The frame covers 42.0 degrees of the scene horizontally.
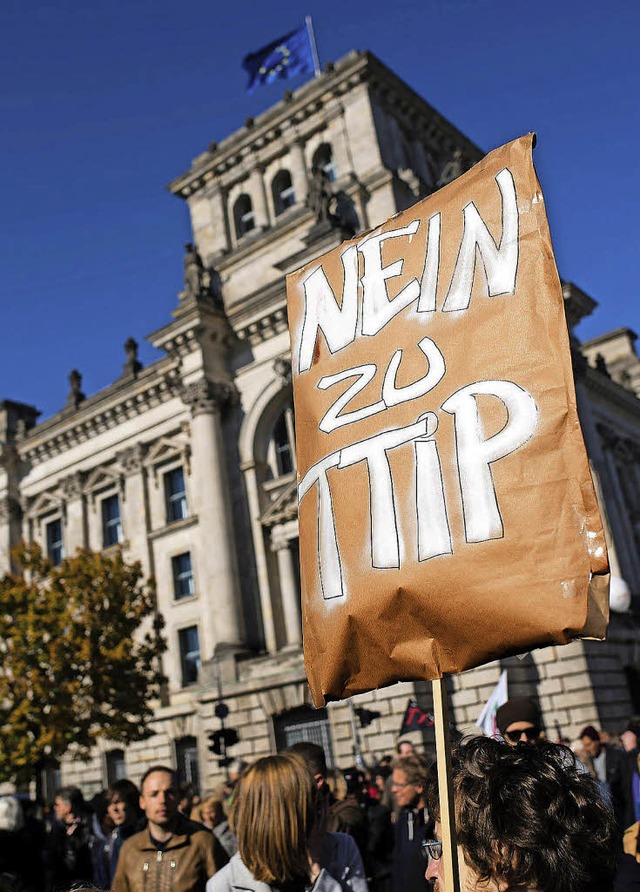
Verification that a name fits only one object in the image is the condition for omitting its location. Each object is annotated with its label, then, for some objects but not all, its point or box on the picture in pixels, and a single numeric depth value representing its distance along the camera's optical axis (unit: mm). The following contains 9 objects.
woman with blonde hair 3754
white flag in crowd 9469
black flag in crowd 13212
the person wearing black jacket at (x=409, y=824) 5156
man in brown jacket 5027
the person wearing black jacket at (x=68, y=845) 7273
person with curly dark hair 2305
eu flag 34250
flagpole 33906
